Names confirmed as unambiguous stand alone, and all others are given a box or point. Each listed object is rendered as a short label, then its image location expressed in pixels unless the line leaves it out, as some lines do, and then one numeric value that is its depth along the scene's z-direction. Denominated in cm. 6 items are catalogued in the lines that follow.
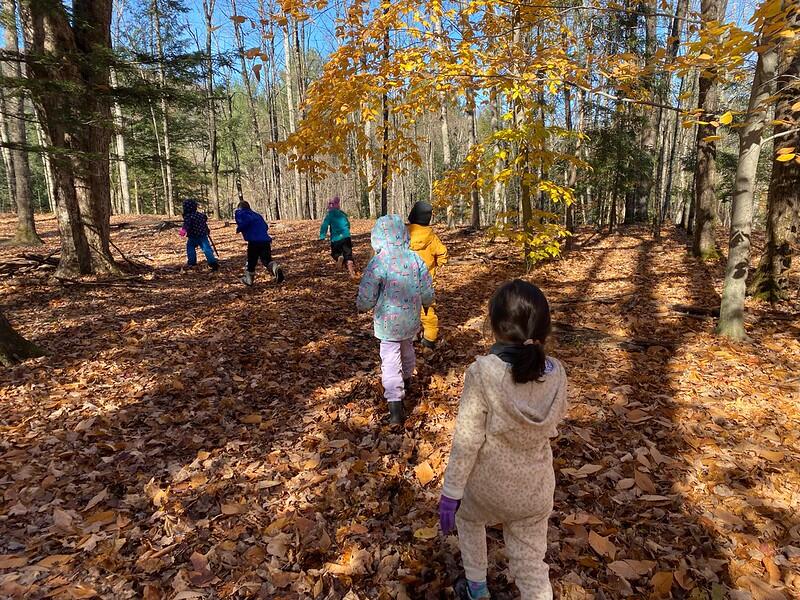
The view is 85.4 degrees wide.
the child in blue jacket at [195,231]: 1001
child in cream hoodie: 189
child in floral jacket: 389
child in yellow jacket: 525
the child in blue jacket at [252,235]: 877
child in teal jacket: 940
